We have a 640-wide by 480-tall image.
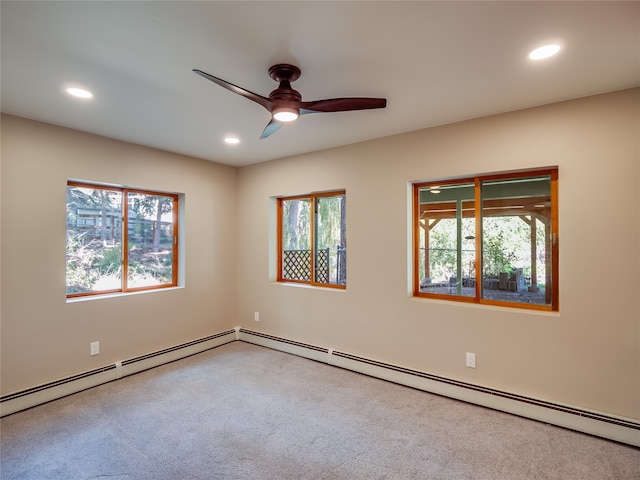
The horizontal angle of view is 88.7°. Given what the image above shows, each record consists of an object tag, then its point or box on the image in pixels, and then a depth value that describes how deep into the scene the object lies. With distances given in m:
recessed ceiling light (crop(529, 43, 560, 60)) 1.80
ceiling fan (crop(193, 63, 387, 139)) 1.98
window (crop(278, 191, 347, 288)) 3.86
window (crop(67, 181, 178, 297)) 3.20
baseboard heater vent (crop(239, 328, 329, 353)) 3.79
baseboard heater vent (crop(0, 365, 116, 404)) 2.64
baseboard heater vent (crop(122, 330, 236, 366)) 3.43
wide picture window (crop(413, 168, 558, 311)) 2.68
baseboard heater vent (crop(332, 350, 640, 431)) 2.28
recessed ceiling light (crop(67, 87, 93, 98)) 2.29
